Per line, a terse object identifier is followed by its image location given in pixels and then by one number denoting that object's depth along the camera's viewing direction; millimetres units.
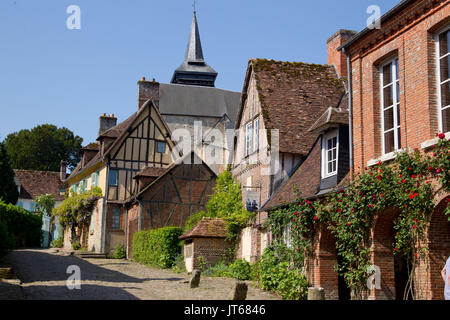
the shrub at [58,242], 34438
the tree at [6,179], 30641
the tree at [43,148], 50562
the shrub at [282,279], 13055
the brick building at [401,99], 9359
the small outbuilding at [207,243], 19250
